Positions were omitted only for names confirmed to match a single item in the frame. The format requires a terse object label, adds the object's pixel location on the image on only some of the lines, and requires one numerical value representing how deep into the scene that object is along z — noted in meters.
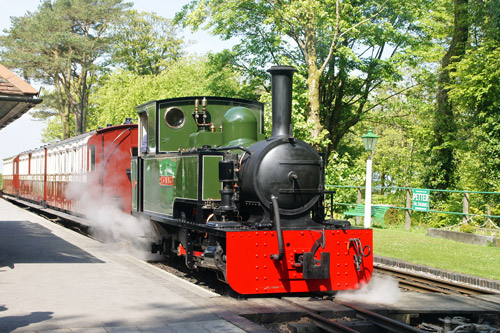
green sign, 16.58
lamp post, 12.70
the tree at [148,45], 45.38
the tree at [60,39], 32.48
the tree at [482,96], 18.75
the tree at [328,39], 19.80
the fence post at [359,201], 20.05
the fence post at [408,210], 17.69
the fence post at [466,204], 15.07
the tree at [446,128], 22.06
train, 7.34
